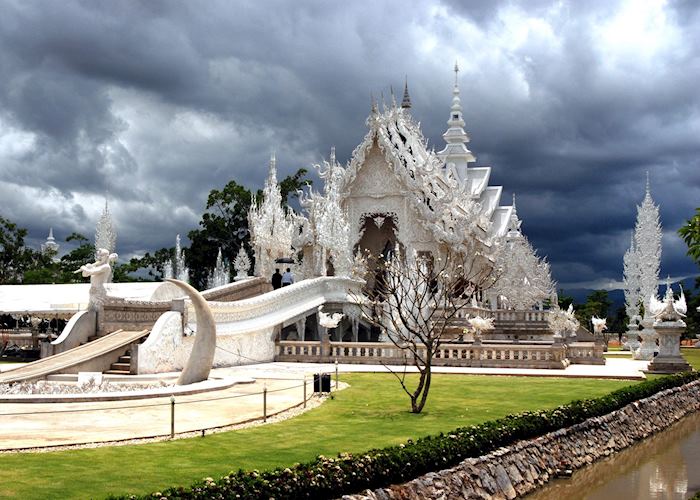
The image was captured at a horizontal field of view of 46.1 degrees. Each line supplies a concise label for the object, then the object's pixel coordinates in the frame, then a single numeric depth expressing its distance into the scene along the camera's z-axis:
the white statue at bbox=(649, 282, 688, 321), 22.64
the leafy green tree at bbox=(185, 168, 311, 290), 49.16
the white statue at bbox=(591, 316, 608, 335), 33.72
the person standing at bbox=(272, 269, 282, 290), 29.21
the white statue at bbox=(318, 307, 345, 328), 24.38
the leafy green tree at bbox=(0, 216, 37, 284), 45.16
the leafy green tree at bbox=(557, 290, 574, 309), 66.22
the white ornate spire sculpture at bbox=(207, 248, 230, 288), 43.41
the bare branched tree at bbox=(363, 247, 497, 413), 12.25
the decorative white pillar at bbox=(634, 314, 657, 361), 29.52
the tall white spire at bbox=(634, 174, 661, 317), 43.72
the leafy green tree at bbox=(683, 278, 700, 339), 53.88
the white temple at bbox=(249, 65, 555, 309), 32.03
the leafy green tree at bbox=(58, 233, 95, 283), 47.78
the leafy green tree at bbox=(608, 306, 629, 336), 68.18
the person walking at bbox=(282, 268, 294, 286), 27.36
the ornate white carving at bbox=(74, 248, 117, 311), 19.80
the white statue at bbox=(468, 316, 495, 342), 23.78
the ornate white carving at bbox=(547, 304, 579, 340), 29.25
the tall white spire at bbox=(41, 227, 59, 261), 52.68
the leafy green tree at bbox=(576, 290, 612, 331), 62.01
